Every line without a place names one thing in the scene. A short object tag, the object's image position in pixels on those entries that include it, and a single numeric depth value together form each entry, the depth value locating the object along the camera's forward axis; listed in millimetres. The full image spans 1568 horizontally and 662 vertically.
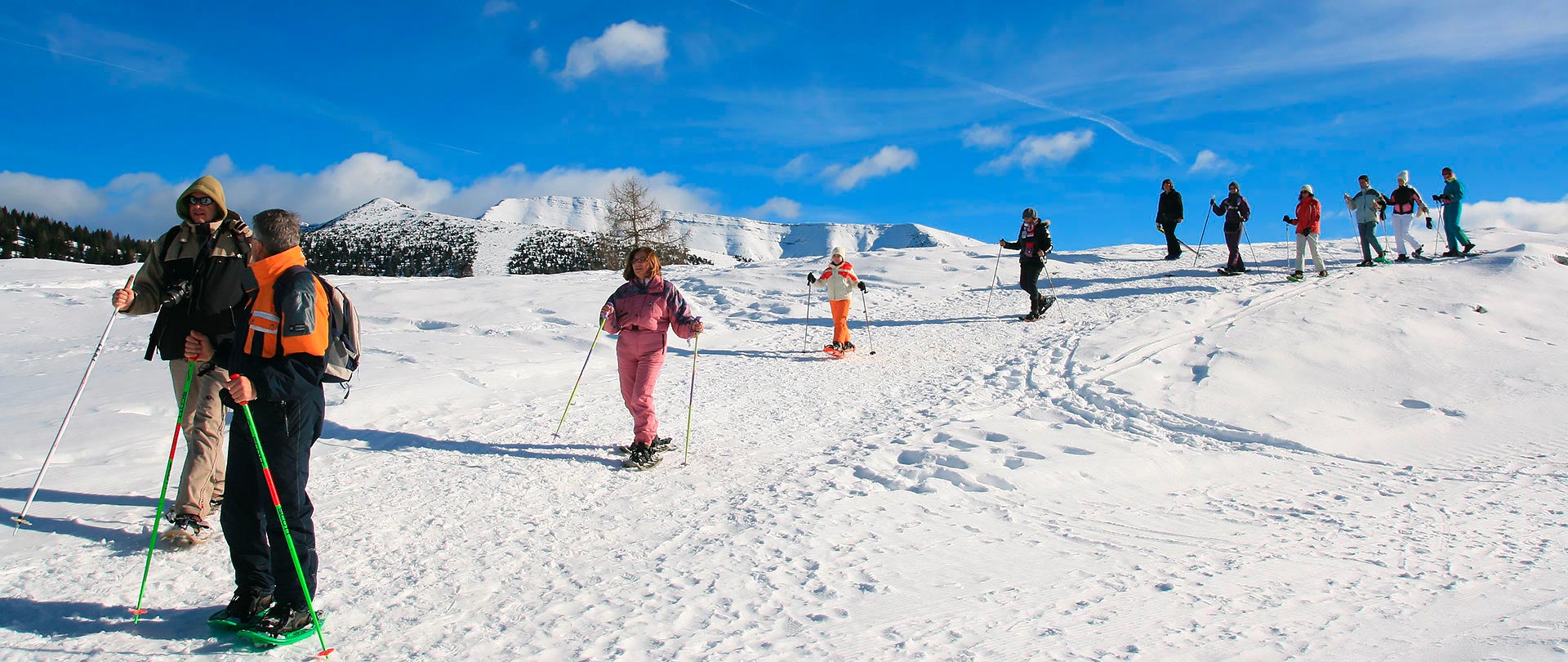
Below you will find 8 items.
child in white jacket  11656
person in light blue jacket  16250
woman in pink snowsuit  6445
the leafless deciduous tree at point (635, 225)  47531
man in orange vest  3436
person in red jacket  15258
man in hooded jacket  4055
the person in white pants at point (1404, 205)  16391
